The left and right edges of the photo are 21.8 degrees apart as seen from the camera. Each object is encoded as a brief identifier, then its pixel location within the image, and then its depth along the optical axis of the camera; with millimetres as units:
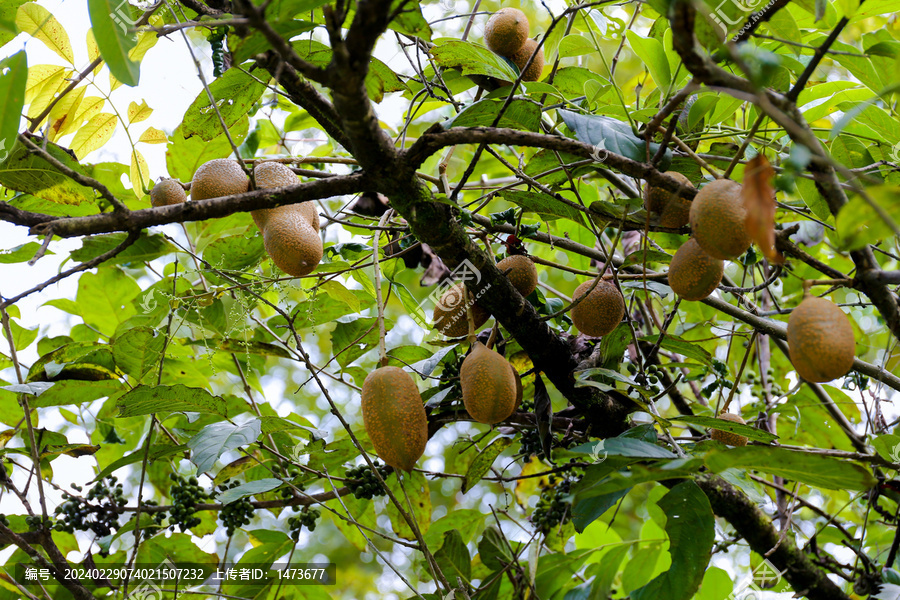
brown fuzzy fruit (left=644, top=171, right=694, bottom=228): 1564
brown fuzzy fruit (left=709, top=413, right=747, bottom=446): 1641
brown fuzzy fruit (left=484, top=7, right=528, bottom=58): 1740
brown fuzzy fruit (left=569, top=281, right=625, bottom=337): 1630
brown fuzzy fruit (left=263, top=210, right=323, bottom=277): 1558
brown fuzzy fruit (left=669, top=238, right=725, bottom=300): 1508
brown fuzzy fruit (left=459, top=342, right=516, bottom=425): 1562
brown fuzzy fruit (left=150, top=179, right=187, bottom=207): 1608
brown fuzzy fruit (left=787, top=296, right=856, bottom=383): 1430
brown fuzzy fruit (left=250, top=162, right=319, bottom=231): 1593
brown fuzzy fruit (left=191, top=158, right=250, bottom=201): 1571
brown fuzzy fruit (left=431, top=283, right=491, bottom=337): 1645
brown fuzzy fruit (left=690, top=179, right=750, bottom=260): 1441
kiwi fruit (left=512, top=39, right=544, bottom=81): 1745
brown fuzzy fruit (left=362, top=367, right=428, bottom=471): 1516
